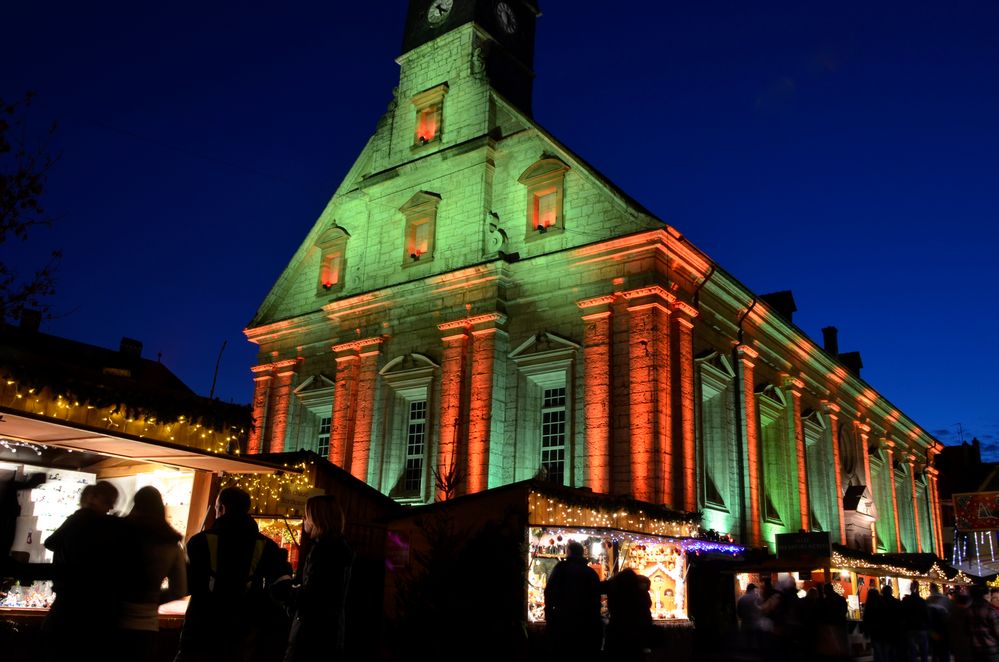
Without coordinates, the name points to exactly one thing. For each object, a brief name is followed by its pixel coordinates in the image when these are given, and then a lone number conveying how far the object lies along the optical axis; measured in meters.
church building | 23.64
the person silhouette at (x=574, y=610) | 8.77
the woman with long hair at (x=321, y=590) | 7.39
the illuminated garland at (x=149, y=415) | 10.28
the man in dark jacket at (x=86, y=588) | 5.53
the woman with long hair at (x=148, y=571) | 5.71
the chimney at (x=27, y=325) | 42.68
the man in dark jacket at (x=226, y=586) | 6.41
